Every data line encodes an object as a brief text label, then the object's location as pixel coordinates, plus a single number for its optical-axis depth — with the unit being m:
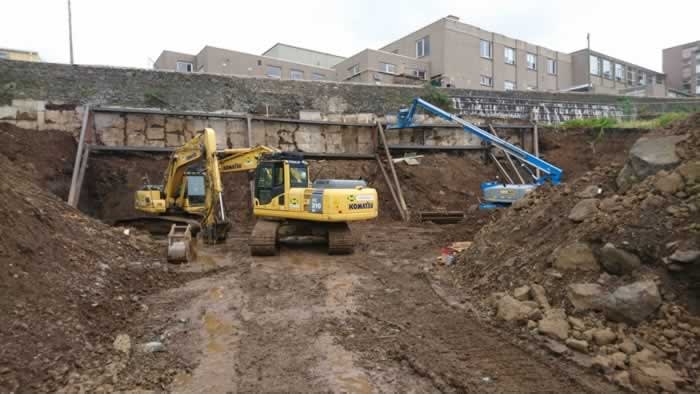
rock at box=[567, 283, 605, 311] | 4.42
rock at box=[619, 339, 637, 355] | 3.79
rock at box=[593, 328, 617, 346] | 4.00
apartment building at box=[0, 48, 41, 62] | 33.56
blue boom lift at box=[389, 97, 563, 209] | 11.77
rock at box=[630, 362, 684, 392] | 3.39
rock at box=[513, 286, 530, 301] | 5.12
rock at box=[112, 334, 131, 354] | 4.30
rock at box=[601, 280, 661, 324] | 4.08
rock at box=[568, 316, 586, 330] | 4.28
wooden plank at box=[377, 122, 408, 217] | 14.88
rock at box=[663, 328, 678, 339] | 3.81
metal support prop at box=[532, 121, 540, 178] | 18.52
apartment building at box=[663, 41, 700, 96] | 56.56
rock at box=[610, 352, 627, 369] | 3.67
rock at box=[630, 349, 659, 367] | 3.64
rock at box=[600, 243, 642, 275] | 4.51
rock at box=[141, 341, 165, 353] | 4.35
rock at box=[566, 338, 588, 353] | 3.98
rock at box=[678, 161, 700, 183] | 4.77
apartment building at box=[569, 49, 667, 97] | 41.06
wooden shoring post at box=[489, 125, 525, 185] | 17.39
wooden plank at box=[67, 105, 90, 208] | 11.89
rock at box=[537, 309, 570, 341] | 4.27
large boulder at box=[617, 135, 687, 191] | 5.43
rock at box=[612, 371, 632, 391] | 3.46
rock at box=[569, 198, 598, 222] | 5.66
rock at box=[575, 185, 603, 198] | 6.06
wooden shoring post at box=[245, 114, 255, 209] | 15.45
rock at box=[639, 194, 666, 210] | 4.82
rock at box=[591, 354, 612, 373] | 3.67
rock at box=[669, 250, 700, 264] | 4.08
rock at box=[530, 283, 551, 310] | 4.81
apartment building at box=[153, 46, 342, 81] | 32.38
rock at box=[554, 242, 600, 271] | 4.89
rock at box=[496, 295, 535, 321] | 4.77
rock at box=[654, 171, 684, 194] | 4.86
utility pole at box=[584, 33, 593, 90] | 40.42
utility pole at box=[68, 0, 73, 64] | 22.67
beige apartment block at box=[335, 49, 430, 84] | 33.88
